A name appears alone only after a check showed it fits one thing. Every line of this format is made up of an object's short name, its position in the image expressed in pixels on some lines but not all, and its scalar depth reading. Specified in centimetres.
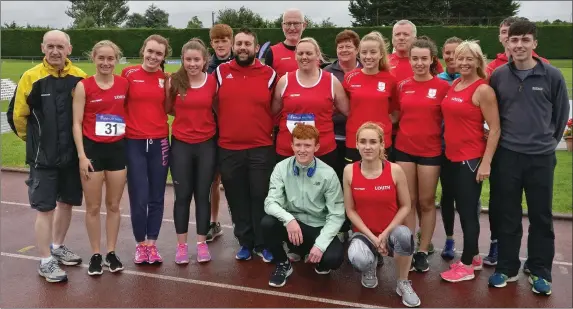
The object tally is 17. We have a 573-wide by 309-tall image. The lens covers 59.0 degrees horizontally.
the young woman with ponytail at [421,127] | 386
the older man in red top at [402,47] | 465
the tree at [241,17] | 3472
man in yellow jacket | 379
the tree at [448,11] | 3906
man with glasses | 476
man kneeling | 374
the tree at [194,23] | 3791
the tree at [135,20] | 5125
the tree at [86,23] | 4196
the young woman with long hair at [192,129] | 404
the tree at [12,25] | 4239
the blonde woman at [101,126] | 380
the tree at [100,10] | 4934
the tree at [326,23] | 4034
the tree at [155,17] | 4547
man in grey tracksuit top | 354
